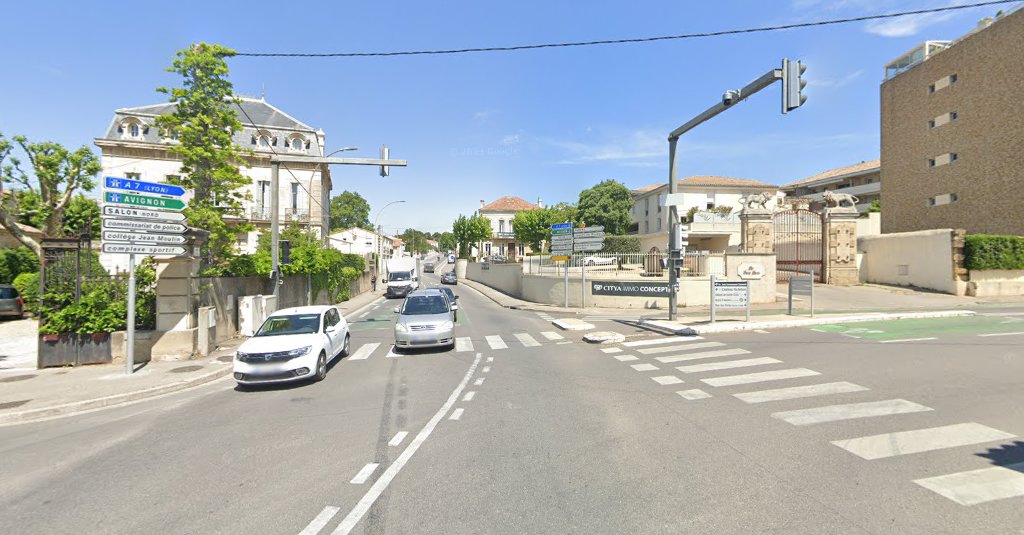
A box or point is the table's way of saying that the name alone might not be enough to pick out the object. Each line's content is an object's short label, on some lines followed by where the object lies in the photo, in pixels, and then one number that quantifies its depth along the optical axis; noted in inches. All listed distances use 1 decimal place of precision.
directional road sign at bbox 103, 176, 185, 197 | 410.0
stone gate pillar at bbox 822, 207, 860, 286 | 1042.7
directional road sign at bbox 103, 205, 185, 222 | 410.0
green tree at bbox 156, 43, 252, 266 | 506.0
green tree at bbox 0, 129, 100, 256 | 726.5
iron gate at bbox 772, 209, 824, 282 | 1073.5
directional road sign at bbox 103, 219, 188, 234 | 408.2
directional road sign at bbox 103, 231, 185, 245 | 406.3
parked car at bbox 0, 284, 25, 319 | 769.6
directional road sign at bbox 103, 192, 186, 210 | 411.2
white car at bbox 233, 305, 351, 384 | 357.7
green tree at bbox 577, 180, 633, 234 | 2294.5
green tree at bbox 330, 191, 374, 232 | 3102.9
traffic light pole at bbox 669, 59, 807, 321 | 372.8
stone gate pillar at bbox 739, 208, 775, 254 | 1011.3
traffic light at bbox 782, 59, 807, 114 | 371.2
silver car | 490.3
